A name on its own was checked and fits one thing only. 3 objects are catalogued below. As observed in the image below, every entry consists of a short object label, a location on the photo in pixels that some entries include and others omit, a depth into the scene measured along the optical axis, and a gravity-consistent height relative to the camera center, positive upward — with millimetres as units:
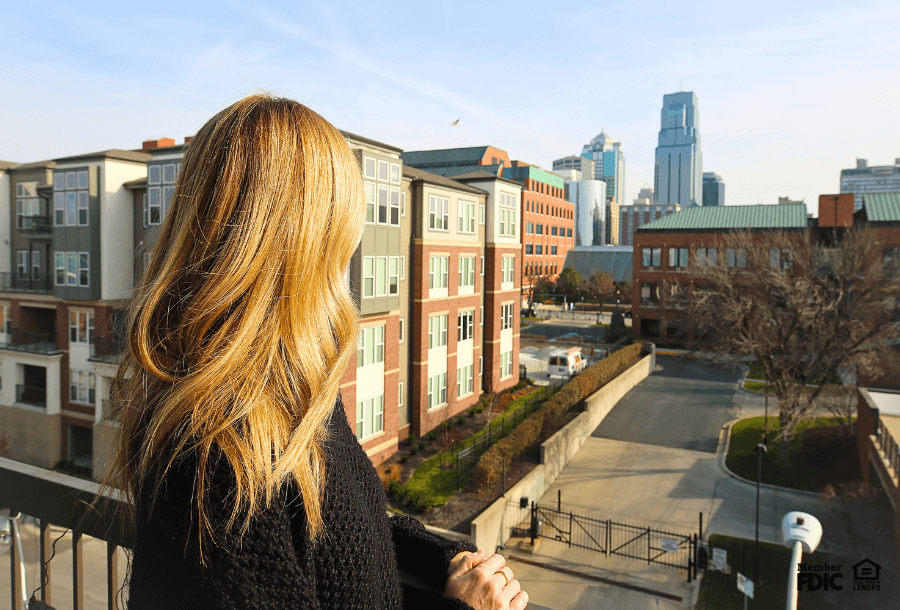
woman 1226 -231
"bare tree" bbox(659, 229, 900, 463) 23250 -1112
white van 37062 -4725
